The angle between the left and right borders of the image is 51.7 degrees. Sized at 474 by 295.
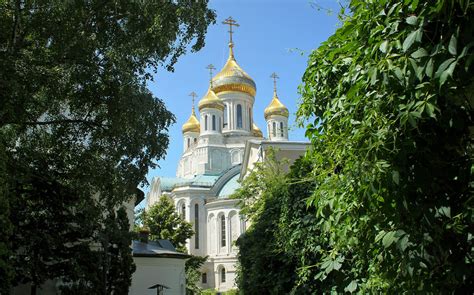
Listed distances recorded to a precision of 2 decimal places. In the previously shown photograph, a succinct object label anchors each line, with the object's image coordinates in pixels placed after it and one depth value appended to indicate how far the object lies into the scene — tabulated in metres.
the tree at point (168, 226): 37.25
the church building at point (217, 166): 48.12
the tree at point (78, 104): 9.44
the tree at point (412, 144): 2.40
